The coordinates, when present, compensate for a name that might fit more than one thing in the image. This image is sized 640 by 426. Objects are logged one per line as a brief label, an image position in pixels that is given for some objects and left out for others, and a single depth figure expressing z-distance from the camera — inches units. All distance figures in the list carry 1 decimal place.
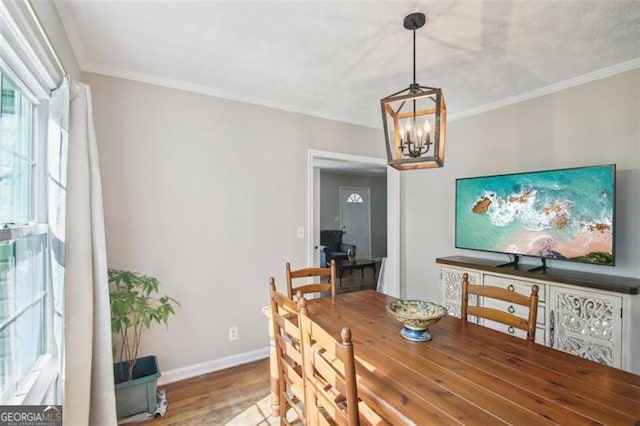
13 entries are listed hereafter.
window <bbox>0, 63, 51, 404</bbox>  48.8
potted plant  77.7
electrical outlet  108.0
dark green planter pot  77.6
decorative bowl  55.0
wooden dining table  35.5
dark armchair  273.8
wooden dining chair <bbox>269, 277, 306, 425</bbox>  52.7
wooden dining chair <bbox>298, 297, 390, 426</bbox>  36.6
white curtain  64.1
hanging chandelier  55.2
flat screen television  87.2
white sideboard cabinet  77.2
